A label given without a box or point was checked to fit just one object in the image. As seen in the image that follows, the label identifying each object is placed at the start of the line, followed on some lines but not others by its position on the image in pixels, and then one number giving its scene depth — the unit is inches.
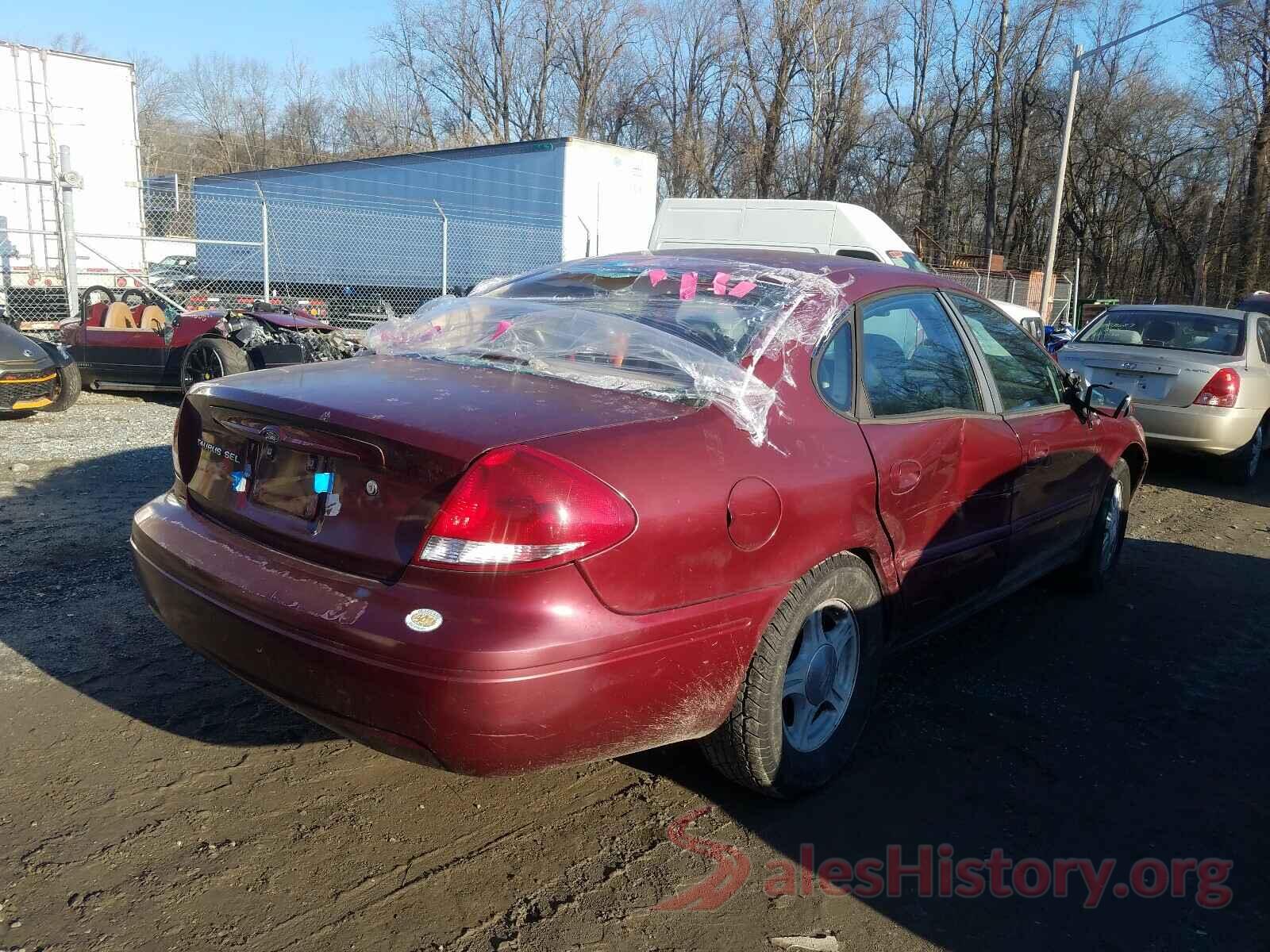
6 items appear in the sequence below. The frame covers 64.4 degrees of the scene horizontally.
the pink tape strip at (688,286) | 131.6
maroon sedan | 89.8
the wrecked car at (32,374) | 321.4
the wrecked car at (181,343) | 368.8
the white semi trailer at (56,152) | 621.6
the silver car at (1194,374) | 307.3
